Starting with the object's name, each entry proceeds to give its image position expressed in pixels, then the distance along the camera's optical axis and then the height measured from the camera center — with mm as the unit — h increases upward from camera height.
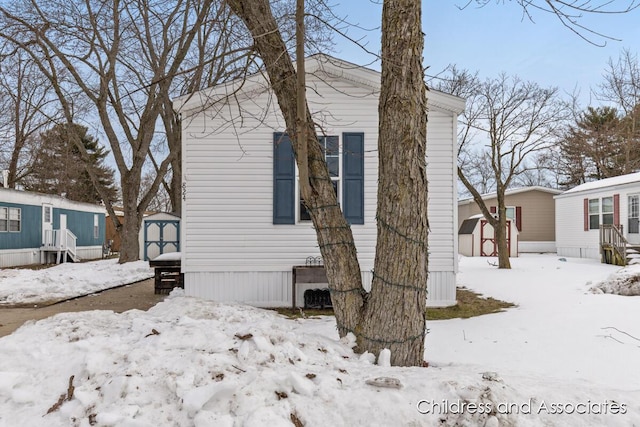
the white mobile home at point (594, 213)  13820 +520
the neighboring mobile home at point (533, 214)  21000 +678
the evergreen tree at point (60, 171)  24500 +3432
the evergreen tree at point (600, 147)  21903 +4562
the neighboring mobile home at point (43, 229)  14773 -111
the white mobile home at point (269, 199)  7035 +470
